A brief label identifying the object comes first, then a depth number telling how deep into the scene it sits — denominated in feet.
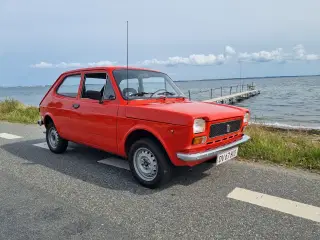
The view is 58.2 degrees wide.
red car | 12.50
